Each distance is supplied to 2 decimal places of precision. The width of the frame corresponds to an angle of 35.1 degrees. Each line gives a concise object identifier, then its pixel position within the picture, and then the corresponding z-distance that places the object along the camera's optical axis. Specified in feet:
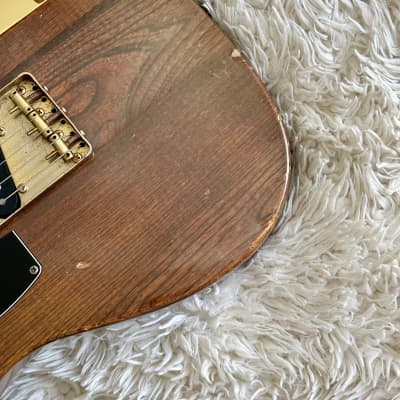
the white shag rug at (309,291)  2.34
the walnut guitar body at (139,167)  2.19
